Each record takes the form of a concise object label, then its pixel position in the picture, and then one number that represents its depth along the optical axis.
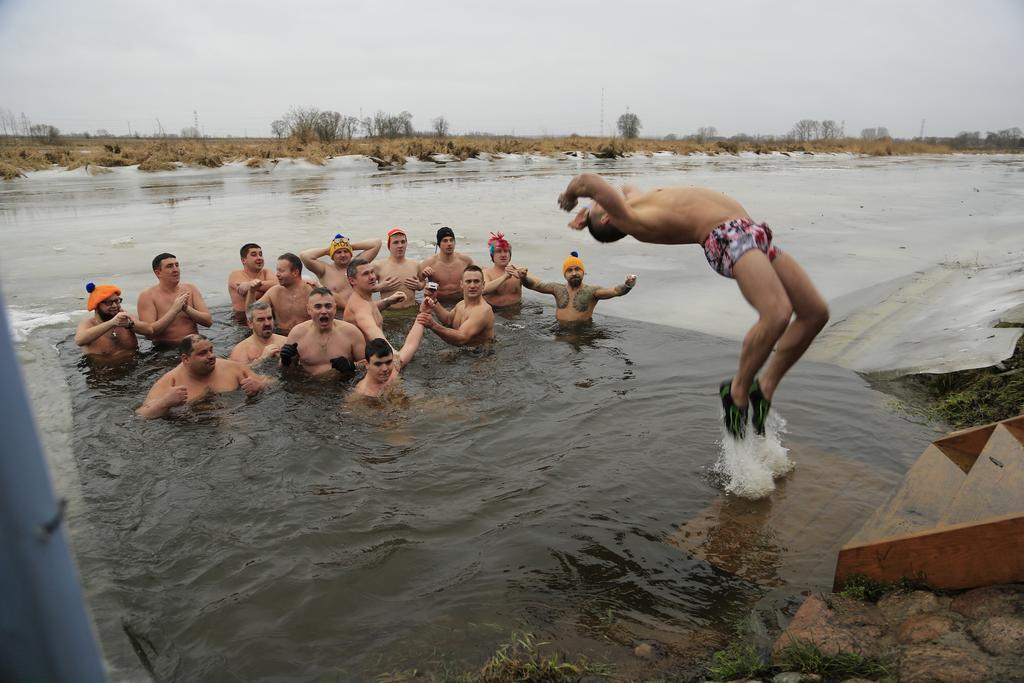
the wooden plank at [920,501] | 2.96
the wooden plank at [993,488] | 2.73
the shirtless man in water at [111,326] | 6.71
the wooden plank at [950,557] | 2.44
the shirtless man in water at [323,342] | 6.38
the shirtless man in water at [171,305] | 7.28
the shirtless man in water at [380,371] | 5.80
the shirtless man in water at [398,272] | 8.64
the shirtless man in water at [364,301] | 7.14
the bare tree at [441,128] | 58.12
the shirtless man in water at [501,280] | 8.73
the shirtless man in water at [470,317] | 7.23
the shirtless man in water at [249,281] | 7.99
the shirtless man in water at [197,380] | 5.65
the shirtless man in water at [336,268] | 8.26
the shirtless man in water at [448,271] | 9.12
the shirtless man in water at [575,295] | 8.24
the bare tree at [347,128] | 43.84
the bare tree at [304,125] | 40.12
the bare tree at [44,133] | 42.84
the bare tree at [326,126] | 40.91
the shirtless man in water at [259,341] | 6.67
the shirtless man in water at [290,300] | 7.73
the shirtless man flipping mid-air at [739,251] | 3.35
